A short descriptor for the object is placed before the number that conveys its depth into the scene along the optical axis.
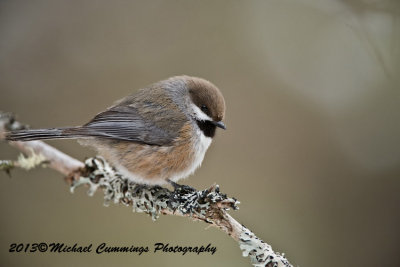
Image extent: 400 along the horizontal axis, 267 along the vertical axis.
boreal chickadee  3.36
